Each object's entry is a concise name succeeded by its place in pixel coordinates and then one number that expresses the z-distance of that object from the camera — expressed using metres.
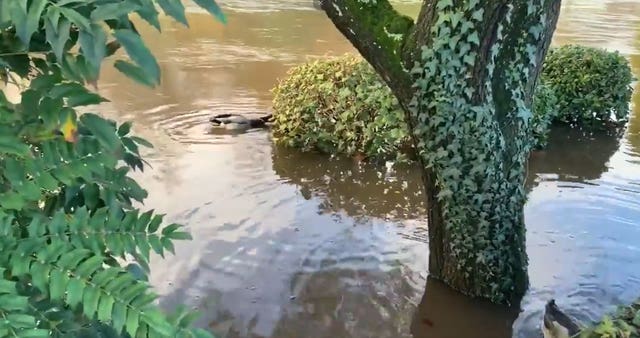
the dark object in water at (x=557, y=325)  2.58
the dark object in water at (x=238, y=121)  7.27
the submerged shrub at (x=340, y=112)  6.19
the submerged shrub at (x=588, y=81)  7.34
